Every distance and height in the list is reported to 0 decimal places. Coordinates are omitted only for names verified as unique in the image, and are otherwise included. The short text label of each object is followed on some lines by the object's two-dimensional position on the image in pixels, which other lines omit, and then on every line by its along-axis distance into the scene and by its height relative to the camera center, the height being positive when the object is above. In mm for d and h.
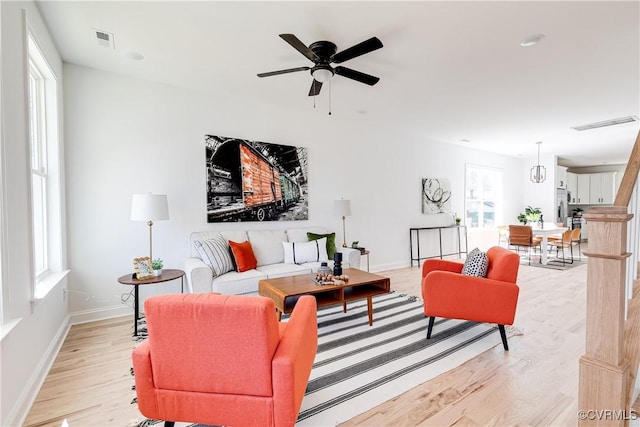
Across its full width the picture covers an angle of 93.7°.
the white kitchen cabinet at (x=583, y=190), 9961 +478
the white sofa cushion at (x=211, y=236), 3688 -353
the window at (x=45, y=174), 2621 +333
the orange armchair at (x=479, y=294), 2463 -743
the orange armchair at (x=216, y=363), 1311 -704
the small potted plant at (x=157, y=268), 3072 -610
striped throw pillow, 3363 -530
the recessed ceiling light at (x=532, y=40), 2574 +1446
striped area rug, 1883 -1214
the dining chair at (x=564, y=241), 6520 -812
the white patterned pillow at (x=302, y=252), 4039 -607
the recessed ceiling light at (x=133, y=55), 2902 +1519
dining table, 6168 -581
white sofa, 3074 -685
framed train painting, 3963 +388
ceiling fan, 2273 +1199
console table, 6105 -657
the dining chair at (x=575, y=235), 6609 -680
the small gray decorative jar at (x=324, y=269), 3267 -678
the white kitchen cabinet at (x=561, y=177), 8442 +798
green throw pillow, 4320 -469
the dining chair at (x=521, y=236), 6138 -657
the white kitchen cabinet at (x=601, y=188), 9398 +527
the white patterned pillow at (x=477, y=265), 2648 -536
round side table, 2836 -689
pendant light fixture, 6801 +703
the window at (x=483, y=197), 7418 +224
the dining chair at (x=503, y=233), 7217 -675
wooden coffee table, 2689 -781
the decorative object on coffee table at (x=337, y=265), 3088 -599
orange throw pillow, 3529 -578
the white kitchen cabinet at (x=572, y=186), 9672 +614
